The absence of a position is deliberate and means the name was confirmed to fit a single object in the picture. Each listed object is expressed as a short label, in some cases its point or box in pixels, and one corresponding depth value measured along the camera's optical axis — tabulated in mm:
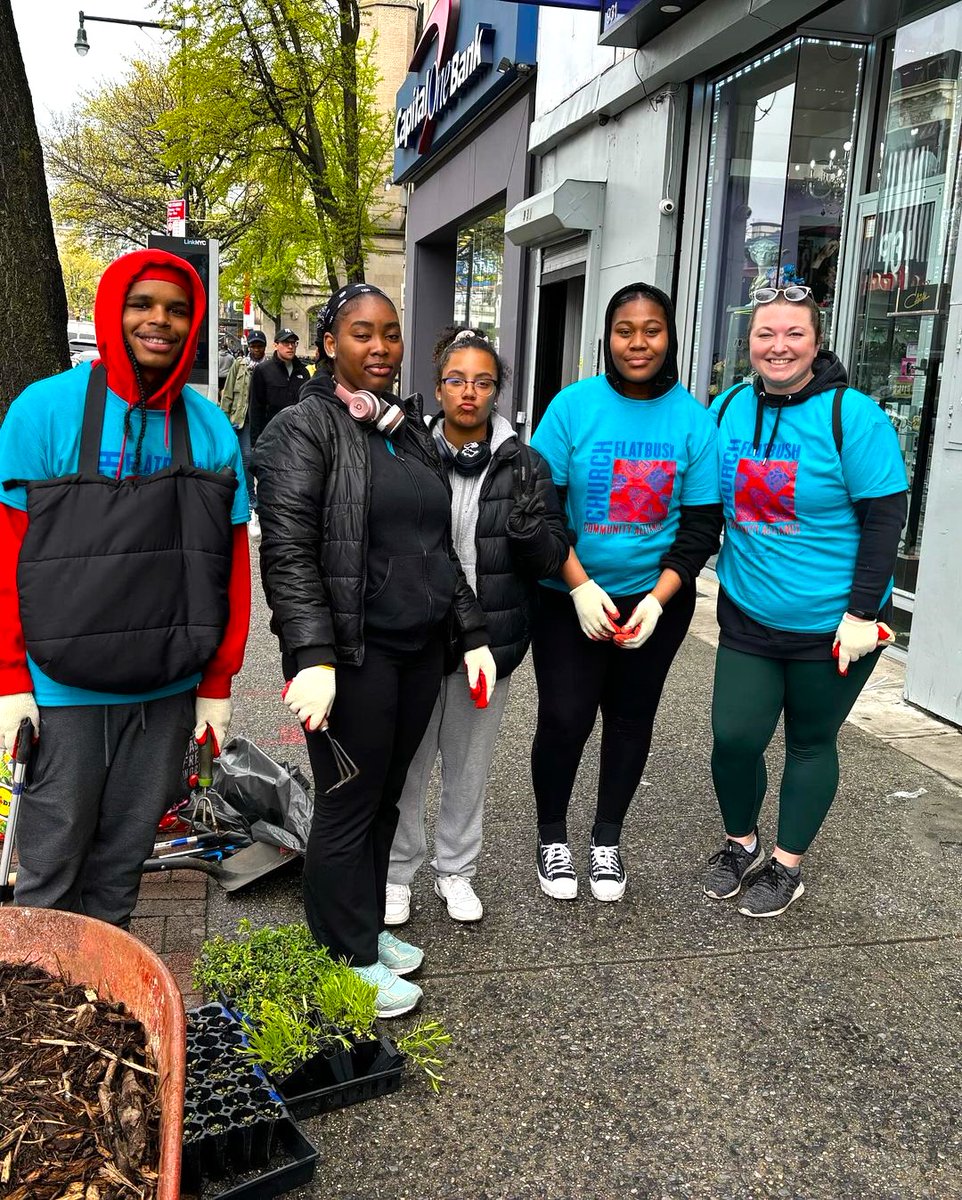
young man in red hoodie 2314
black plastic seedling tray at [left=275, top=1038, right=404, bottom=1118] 2506
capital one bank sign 12406
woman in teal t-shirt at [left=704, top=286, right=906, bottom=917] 3252
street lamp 17339
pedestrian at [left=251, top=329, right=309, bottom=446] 11164
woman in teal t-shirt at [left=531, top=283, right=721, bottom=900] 3383
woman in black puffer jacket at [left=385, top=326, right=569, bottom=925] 3150
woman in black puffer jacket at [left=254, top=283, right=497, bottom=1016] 2629
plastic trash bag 3725
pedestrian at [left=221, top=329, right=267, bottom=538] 13062
